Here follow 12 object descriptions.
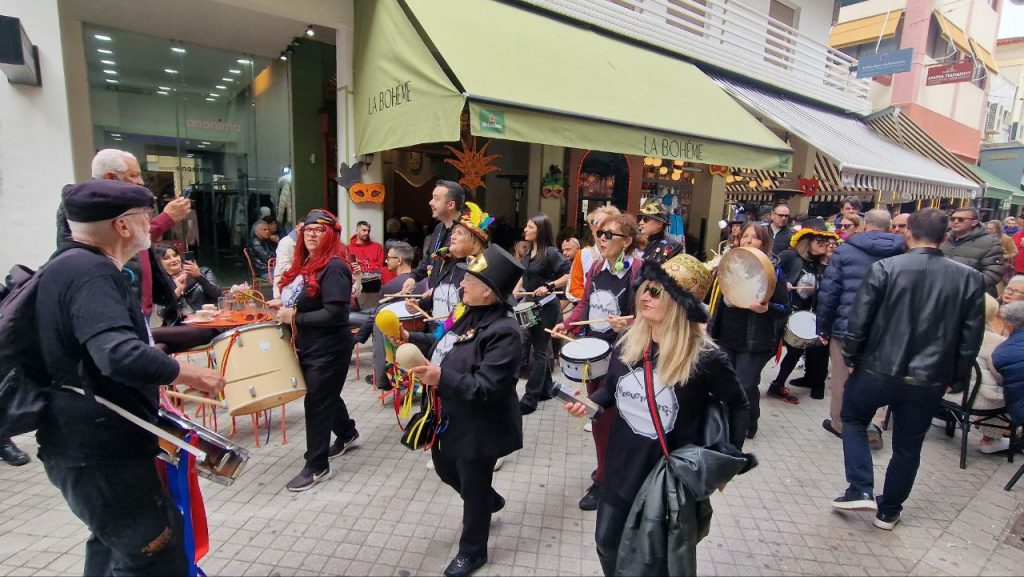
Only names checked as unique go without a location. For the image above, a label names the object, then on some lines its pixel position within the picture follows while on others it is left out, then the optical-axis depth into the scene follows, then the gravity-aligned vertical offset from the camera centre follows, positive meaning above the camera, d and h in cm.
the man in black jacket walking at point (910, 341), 313 -76
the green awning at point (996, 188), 1695 +118
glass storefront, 807 +111
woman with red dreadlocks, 344 -83
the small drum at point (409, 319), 423 -101
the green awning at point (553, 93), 544 +145
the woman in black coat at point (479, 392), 247 -90
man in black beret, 182 -71
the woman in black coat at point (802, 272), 539 -61
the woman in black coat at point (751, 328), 407 -93
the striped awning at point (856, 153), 916 +132
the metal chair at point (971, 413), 429 -162
